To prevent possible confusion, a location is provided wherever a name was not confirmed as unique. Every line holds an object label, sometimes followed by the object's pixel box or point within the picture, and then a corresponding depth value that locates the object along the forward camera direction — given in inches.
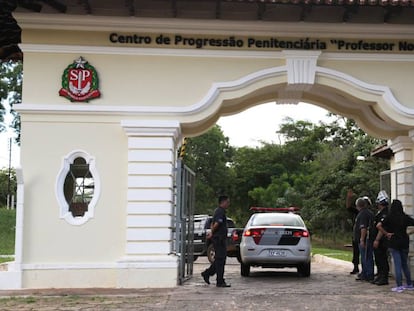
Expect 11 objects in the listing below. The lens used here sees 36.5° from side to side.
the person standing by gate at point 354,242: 569.0
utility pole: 2125.5
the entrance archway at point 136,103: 466.9
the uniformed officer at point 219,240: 479.8
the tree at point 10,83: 1183.6
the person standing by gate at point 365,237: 515.2
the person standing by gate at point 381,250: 479.5
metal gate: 489.1
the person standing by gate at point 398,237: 453.7
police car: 558.9
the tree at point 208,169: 1939.0
